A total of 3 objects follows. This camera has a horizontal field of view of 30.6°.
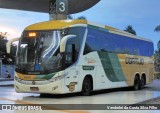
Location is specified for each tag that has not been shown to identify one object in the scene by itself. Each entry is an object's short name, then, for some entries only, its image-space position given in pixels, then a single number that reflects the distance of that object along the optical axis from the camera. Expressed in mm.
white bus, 11410
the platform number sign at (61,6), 19650
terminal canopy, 26490
